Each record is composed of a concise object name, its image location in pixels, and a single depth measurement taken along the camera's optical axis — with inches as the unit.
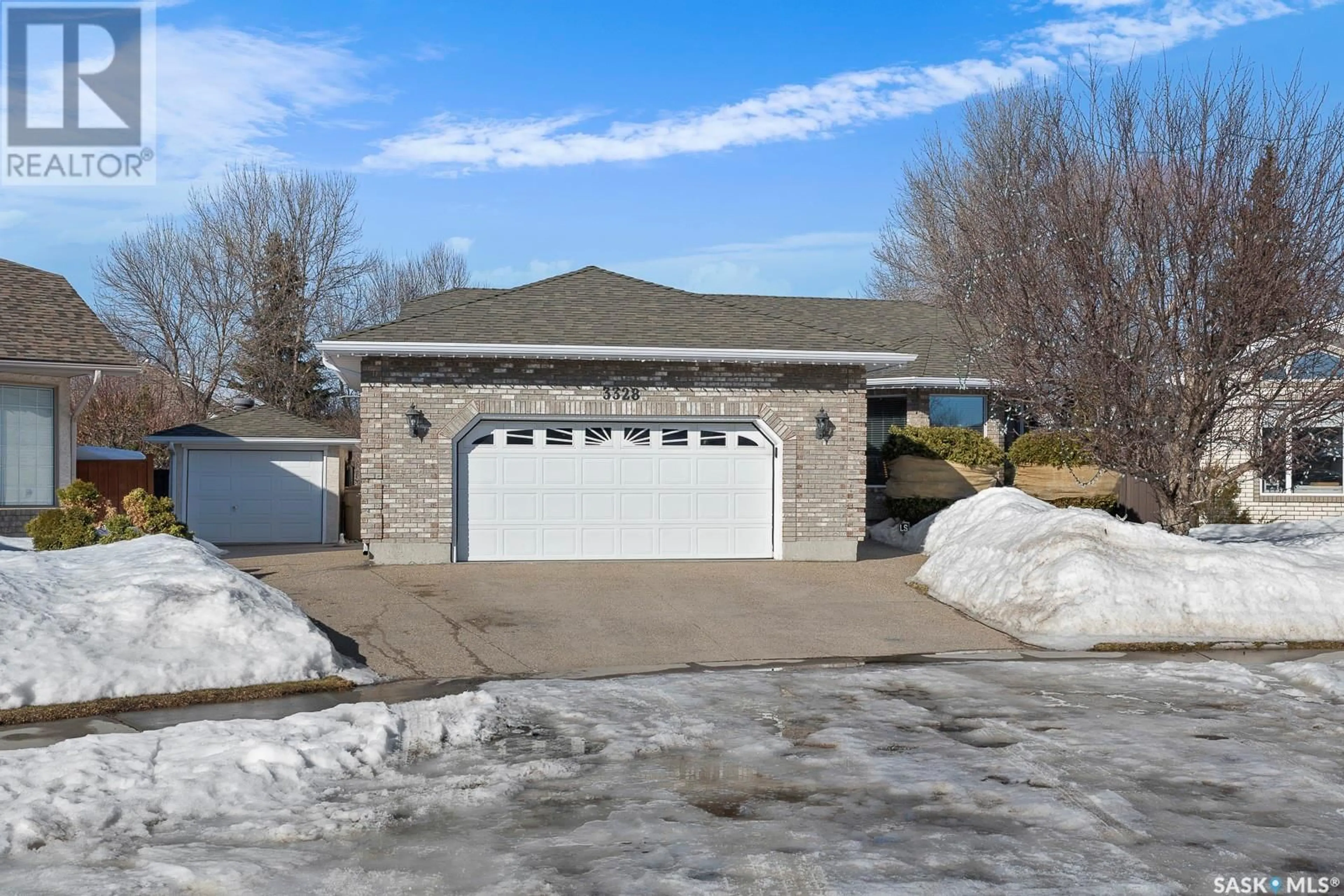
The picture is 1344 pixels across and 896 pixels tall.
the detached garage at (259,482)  894.4
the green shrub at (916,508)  796.6
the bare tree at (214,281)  1475.1
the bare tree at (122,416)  1162.6
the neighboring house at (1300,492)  879.7
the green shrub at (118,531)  581.6
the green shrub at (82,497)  630.5
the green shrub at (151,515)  621.6
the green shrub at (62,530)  576.4
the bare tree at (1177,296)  554.6
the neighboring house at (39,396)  666.8
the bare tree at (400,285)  1694.1
